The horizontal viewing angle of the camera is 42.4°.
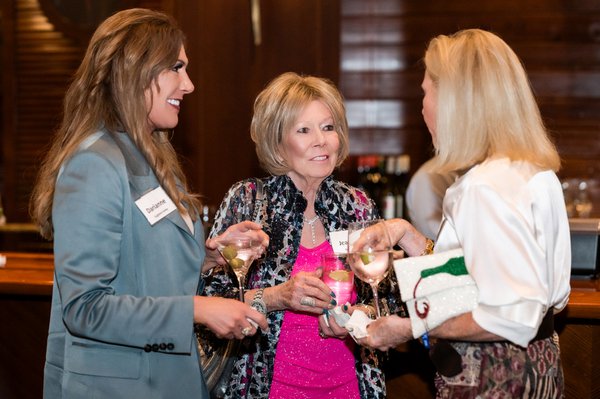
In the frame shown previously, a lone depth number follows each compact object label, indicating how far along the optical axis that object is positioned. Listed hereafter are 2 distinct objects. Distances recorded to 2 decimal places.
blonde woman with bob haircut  2.44
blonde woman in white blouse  1.67
